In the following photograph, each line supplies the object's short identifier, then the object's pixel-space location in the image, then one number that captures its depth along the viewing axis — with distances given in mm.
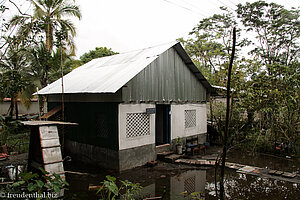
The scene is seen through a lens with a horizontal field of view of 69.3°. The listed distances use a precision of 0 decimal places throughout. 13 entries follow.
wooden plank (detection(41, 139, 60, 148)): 5938
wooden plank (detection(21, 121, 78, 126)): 6025
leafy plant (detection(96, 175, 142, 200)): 3801
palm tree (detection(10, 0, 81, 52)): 14781
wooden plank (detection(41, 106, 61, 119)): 9305
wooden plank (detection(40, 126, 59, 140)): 6062
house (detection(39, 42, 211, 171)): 8094
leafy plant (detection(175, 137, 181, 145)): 10277
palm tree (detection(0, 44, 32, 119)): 6406
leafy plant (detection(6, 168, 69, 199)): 3477
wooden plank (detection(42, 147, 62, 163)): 5855
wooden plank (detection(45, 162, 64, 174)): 5790
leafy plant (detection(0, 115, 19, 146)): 10095
